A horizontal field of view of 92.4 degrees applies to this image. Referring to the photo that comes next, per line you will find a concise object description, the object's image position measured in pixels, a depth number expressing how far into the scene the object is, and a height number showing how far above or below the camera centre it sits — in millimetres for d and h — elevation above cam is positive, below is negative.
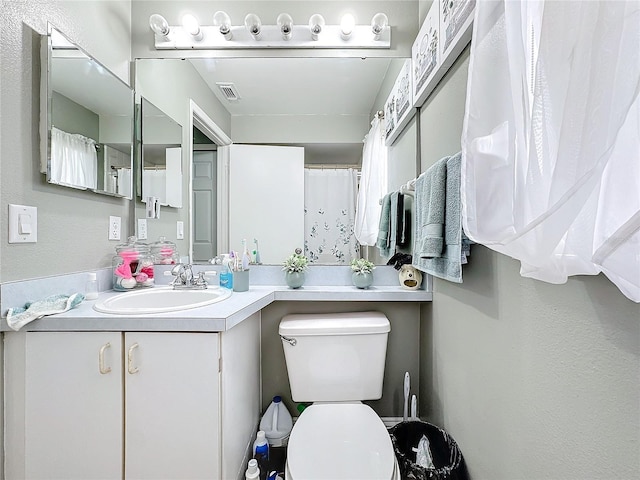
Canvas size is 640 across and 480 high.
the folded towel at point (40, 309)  902 -238
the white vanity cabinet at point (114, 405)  935 -525
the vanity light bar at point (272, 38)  1548 +1002
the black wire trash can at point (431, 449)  993 -798
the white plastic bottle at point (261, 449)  1274 -890
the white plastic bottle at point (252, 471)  1123 -869
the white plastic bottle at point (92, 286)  1215 -209
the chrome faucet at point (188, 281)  1349 -205
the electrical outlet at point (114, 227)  1424 +31
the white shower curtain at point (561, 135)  409 +165
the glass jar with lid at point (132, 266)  1380 -148
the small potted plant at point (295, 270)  1472 -165
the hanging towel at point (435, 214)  1041 +80
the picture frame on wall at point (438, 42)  958 +705
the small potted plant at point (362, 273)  1479 -176
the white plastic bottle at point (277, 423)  1420 -896
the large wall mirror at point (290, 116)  1598 +630
